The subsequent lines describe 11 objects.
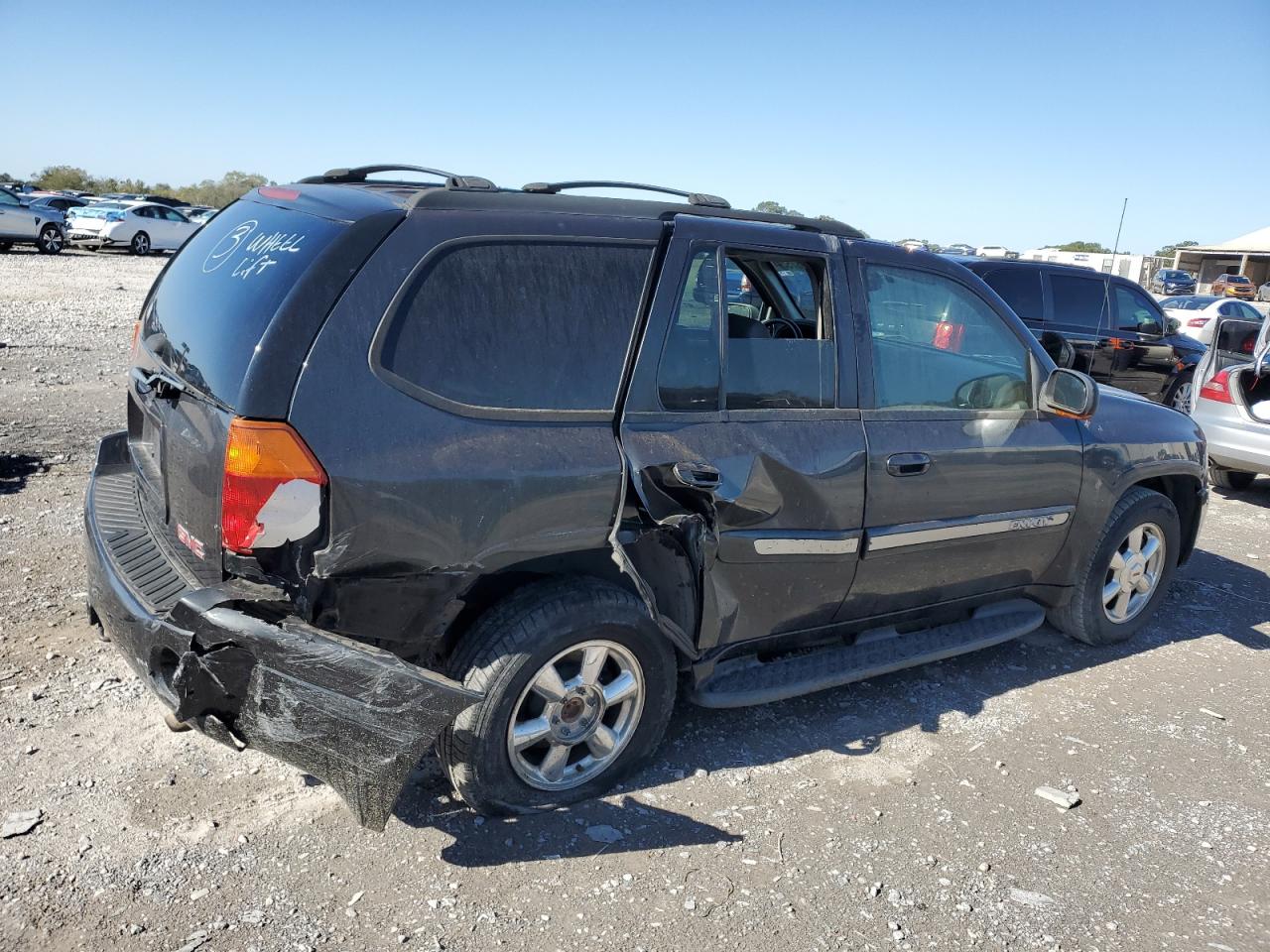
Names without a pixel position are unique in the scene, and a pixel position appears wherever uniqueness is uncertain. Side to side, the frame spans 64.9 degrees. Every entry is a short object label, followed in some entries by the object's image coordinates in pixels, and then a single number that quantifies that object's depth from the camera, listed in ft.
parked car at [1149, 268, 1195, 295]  134.62
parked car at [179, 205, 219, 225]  102.43
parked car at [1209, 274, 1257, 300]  140.67
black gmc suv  8.93
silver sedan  26.37
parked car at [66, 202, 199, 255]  88.22
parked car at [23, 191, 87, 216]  96.99
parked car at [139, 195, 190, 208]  122.13
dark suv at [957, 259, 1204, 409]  32.71
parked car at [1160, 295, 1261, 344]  67.31
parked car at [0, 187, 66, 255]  79.36
